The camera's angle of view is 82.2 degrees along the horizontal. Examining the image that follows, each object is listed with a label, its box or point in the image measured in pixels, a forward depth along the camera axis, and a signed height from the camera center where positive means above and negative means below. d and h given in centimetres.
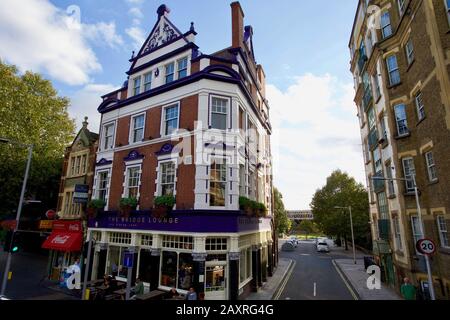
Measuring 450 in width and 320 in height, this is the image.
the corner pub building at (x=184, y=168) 1447 +349
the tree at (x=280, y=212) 5452 +210
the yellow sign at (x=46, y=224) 2272 -25
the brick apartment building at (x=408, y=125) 1326 +602
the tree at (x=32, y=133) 2453 +904
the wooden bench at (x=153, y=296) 1257 -362
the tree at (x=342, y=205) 4303 +274
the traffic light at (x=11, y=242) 1438 -115
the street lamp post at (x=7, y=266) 1431 -246
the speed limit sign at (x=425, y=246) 1064 -94
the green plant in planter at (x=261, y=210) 1841 +87
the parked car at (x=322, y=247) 4512 -421
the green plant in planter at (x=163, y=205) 1495 +95
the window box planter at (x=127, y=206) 1686 +99
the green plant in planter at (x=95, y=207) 1895 +102
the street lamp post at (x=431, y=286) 1058 -254
